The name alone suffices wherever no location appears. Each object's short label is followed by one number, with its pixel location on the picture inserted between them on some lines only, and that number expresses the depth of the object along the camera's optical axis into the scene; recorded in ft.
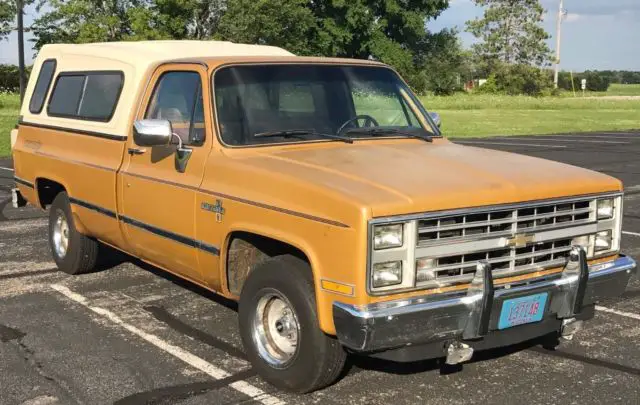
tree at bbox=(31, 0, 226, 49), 177.47
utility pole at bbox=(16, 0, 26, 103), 87.35
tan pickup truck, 12.17
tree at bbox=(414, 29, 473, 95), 242.58
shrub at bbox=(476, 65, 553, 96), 260.01
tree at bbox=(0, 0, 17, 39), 197.19
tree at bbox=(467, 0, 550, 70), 269.23
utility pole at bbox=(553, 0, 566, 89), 253.98
